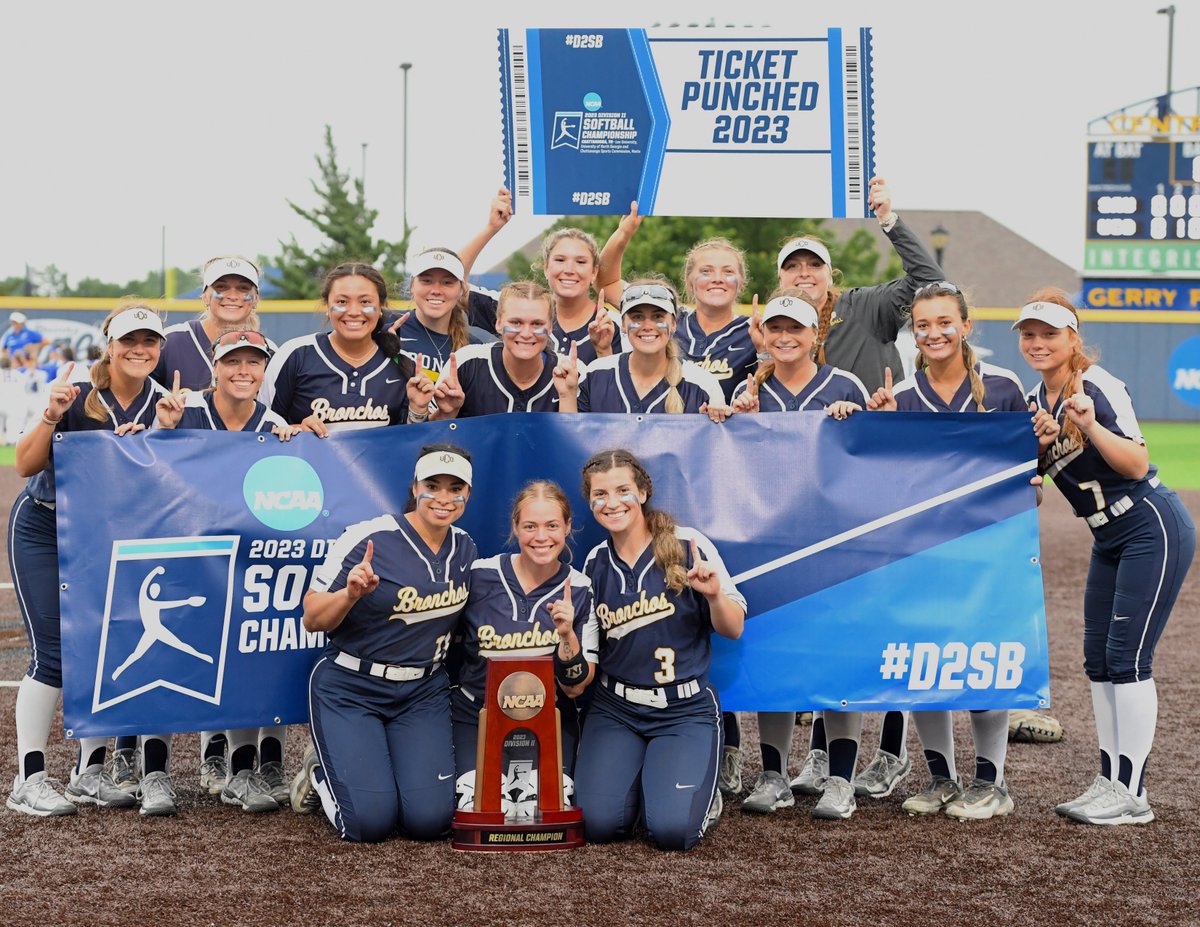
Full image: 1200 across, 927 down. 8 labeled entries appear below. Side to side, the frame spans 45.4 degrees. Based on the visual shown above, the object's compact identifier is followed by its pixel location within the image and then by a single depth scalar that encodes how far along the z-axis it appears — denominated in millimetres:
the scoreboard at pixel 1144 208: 28609
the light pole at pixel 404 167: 43844
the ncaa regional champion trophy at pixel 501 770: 4941
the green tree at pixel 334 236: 42375
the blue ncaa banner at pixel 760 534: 5566
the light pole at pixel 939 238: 30031
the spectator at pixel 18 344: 25984
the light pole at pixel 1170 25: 43125
